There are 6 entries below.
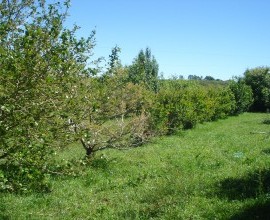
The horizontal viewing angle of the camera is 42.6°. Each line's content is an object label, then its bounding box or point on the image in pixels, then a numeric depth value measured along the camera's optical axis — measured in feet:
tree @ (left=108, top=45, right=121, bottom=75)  37.27
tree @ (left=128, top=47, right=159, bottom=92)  128.12
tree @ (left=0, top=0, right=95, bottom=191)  15.61
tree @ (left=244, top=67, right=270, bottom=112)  131.55
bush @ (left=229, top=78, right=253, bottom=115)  113.91
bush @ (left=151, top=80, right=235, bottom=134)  62.39
